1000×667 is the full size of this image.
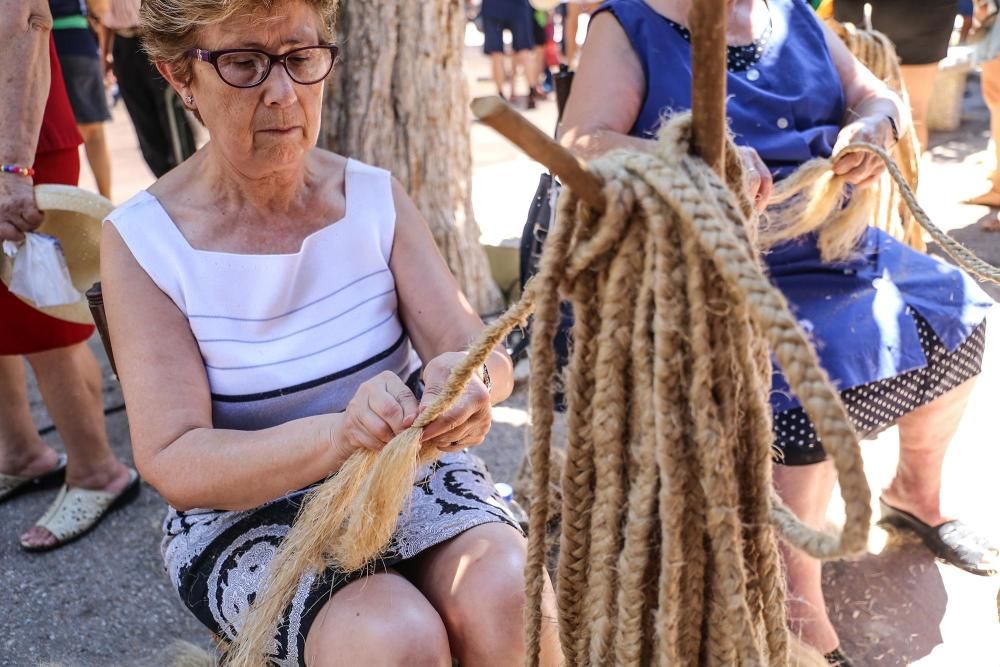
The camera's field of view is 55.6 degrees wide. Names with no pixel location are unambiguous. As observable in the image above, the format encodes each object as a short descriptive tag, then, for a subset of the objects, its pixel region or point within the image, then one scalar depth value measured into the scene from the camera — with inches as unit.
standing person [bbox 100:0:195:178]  186.1
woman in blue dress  77.6
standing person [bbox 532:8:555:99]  373.1
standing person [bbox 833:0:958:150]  171.6
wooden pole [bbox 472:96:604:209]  34.8
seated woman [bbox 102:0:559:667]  58.1
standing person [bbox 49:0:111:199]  168.7
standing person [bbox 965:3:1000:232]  182.1
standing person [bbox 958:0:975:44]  320.8
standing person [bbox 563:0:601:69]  386.0
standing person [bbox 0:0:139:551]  88.4
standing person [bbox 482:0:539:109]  361.7
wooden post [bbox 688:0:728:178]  35.1
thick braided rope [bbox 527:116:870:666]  38.0
